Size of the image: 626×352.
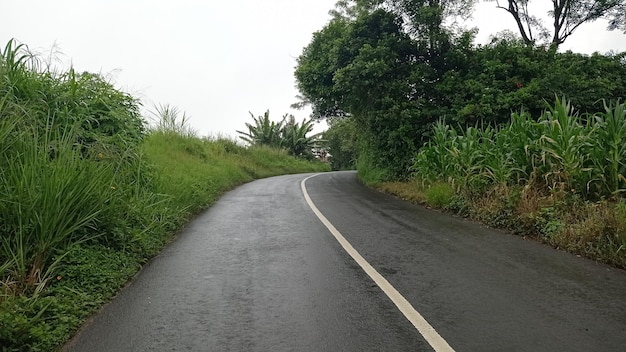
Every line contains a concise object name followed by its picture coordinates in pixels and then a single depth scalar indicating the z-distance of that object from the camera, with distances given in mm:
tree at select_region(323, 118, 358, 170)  52375
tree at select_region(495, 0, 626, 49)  21781
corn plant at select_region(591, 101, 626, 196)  6883
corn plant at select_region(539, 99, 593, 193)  7395
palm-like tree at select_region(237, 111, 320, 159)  39375
